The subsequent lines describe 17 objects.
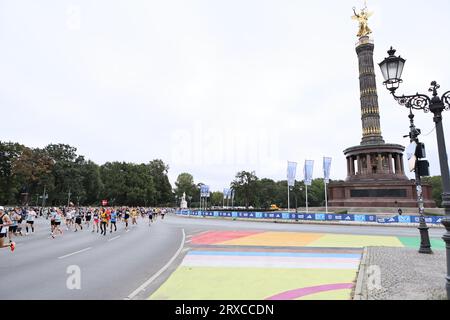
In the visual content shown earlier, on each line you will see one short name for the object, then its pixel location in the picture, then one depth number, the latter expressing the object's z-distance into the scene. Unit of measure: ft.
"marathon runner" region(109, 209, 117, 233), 77.89
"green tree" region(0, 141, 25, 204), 254.47
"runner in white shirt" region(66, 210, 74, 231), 87.20
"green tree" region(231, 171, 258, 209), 273.95
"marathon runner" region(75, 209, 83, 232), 84.48
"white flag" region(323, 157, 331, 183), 145.14
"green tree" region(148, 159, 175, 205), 388.57
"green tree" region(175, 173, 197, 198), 451.12
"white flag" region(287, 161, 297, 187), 144.87
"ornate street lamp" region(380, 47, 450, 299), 19.94
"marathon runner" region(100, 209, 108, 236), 69.82
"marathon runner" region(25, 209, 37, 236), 71.39
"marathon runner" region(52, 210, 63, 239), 64.56
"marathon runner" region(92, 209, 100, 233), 79.92
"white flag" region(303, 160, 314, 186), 140.77
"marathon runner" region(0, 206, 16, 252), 39.04
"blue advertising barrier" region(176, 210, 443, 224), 104.68
